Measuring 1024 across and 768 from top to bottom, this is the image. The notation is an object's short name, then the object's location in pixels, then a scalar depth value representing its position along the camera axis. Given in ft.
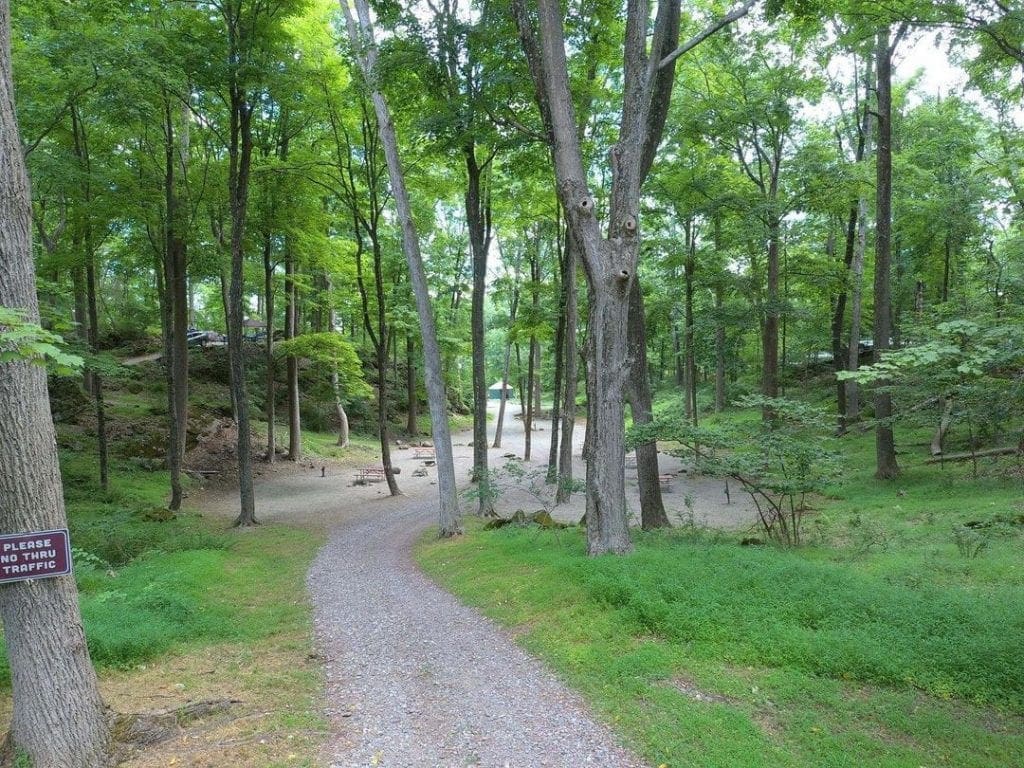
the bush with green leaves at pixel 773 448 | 26.86
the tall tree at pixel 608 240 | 24.75
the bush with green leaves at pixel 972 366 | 14.83
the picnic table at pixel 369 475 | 64.48
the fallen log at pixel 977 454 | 42.94
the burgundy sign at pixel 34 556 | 11.65
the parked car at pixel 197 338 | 91.25
